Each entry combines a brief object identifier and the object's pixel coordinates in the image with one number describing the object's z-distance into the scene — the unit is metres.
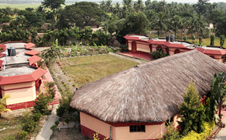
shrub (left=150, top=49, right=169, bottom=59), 31.97
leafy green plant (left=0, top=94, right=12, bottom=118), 15.94
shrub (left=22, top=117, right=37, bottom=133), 14.01
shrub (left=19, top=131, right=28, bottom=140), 13.58
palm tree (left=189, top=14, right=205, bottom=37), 49.18
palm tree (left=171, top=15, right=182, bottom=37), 47.94
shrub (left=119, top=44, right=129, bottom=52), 37.72
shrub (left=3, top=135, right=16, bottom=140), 13.61
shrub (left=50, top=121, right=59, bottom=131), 14.85
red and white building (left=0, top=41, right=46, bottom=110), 17.30
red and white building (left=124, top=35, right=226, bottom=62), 26.08
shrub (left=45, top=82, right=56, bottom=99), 18.80
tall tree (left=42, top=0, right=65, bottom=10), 86.53
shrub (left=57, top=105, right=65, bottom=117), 15.91
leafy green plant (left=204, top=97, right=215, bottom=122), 14.32
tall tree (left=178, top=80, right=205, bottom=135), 12.48
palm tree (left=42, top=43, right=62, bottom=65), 29.81
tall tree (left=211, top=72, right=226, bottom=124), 14.09
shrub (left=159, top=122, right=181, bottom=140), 12.27
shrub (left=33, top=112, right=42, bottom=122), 15.59
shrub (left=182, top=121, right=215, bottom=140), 12.53
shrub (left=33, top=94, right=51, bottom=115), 16.34
